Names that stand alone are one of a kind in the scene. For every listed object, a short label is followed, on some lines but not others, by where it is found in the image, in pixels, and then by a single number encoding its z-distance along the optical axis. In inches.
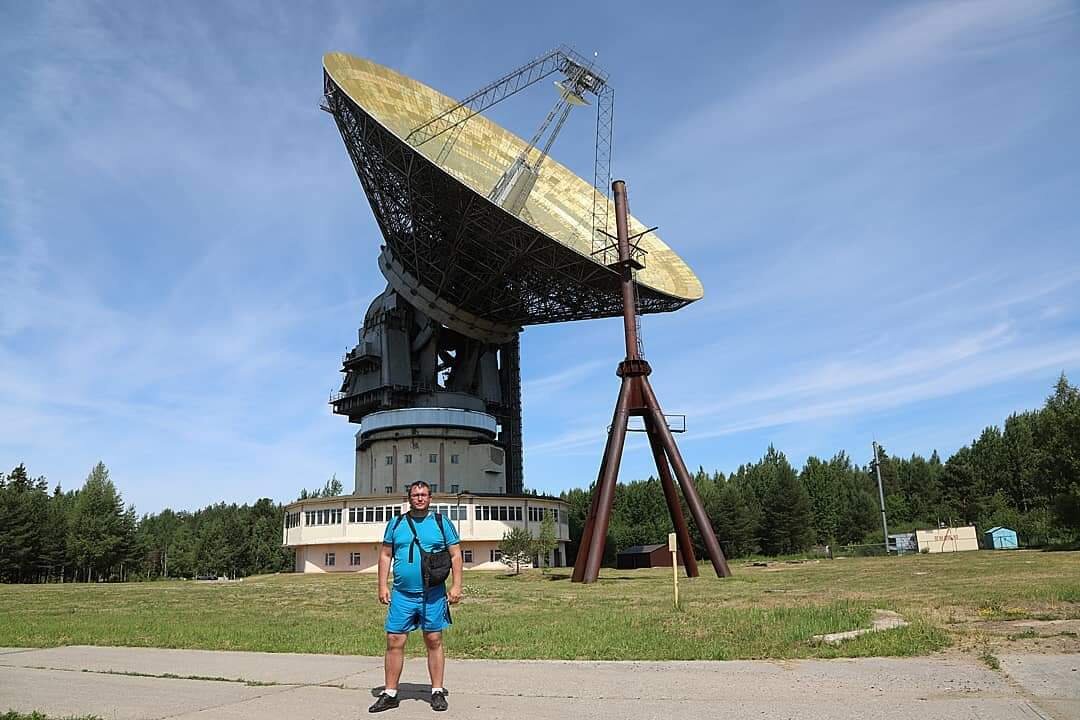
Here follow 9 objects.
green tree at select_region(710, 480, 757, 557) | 3326.8
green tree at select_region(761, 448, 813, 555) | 3469.5
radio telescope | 1582.2
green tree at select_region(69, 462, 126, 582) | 2984.7
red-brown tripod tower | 1327.5
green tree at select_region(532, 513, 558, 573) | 2009.1
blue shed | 2802.7
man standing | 301.7
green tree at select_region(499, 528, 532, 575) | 1975.9
